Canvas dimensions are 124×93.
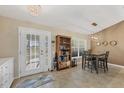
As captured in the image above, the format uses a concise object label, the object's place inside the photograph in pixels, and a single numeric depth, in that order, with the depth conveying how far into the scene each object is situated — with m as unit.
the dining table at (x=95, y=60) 3.44
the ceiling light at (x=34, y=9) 1.76
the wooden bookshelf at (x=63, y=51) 3.55
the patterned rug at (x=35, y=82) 2.13
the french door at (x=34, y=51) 2.78
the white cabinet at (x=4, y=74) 1.44
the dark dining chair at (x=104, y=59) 3.49
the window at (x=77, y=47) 4.52
